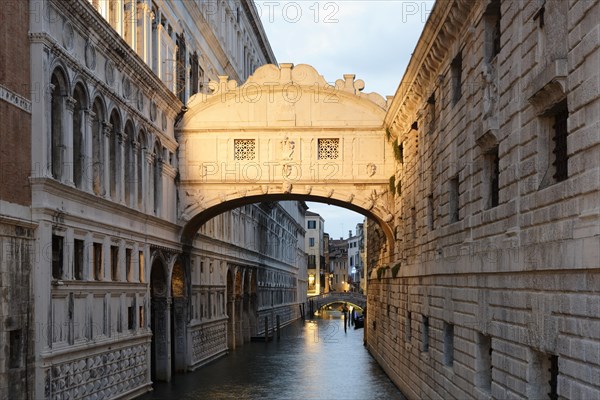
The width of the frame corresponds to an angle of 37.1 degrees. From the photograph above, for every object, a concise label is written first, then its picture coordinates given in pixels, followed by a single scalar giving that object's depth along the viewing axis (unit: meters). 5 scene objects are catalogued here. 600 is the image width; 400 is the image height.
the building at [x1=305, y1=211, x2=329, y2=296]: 120.69
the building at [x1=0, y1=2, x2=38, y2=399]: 14.90
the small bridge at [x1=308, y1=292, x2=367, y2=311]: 75.94
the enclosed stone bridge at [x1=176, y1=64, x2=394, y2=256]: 27.39
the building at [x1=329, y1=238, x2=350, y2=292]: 149.75
